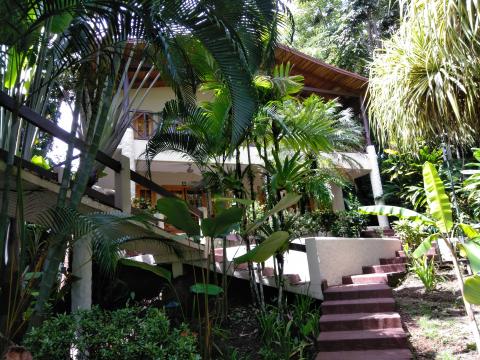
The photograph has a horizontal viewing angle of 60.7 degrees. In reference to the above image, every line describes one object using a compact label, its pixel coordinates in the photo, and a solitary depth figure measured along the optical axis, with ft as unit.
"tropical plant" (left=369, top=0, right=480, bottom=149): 10.84
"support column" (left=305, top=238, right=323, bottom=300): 21.03
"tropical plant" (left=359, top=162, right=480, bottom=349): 12.37
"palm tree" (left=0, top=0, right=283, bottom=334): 11.31
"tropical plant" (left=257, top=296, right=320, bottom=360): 16.37
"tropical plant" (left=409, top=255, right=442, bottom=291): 22.56
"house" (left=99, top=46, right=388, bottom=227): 40.32
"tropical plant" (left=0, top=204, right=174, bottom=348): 10.80
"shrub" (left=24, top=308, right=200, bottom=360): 10.97
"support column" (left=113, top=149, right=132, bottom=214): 18.37
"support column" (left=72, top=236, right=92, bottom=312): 16.65
